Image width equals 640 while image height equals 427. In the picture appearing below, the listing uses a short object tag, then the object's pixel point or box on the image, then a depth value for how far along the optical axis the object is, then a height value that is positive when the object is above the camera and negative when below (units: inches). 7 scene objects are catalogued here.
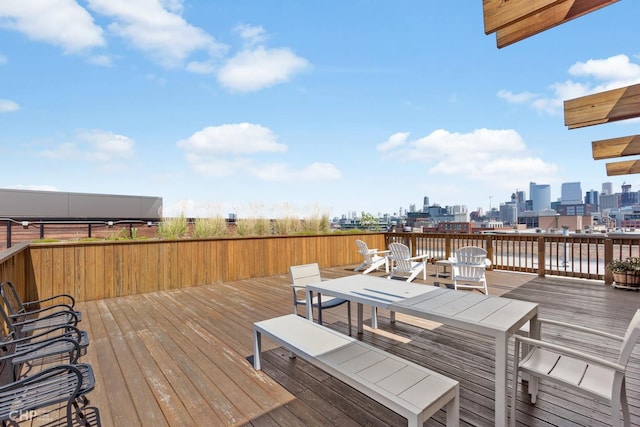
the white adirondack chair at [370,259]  279.4 -41.0
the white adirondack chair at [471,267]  208.8 -37.1
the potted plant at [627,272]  215.8 -43.9
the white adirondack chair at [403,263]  237.6 -37.8
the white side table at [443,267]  245.0 -54.0
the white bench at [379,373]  57.2 -35.4
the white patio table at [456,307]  70.4 -27.4
